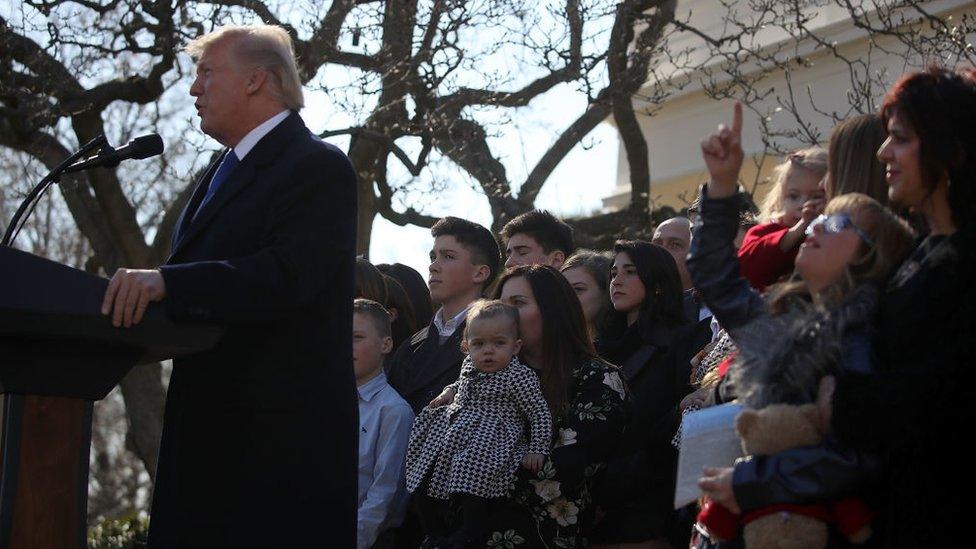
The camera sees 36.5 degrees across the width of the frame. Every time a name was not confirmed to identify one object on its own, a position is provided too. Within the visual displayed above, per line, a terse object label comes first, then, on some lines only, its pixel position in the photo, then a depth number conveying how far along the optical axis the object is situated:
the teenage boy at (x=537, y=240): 6.68
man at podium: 3.59
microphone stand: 4.02
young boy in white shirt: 5.43
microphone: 4.05
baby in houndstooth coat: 4.98
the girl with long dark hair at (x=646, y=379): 5.17
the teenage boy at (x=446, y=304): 5.89
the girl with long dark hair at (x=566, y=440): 4.99
